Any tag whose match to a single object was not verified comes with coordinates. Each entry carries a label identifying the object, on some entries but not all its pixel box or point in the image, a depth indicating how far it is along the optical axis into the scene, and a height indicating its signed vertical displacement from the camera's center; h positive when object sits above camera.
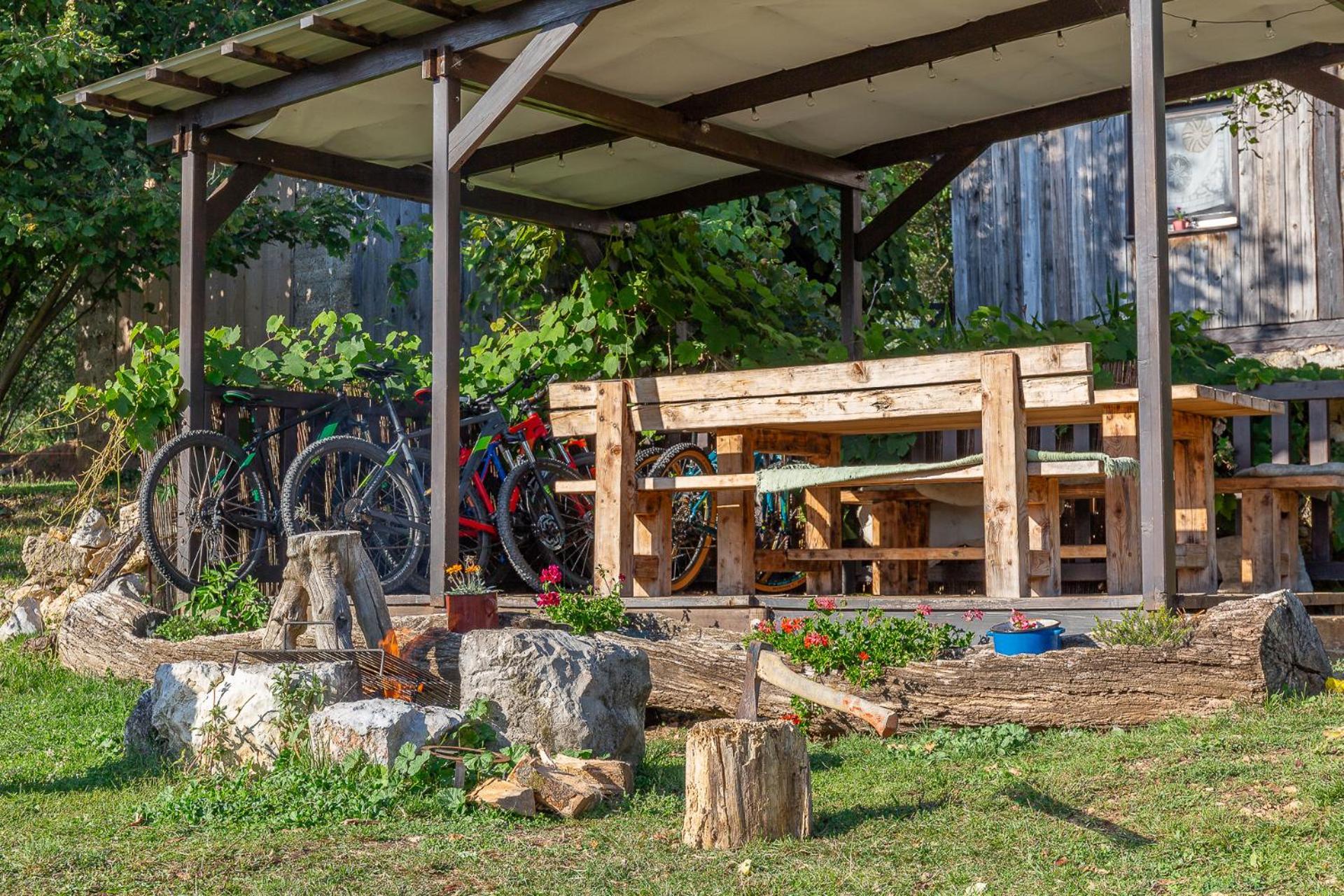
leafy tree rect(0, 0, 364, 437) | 12.41 +2.97
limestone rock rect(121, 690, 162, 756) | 6.40 -0.86
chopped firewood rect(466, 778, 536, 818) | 5.16 -0.92
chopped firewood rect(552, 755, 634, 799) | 5.45 -0.89
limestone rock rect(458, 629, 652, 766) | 5.91 -0.65
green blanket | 6.68 +0.21
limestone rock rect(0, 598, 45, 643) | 10.02 -0.62
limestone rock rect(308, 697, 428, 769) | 5.39 -0.72
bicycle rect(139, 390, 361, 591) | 9.08 +0.12
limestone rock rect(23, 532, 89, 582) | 10.23 -0.22
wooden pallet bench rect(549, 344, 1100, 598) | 6.61 +0.47
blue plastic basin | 6.18 -0.49
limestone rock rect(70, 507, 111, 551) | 10.29 -0.04
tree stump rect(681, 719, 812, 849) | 4.75 -0.82
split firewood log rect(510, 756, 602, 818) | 5.20 -0.90
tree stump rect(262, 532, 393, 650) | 7.33 -0.33
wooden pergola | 7.59 +2.46
